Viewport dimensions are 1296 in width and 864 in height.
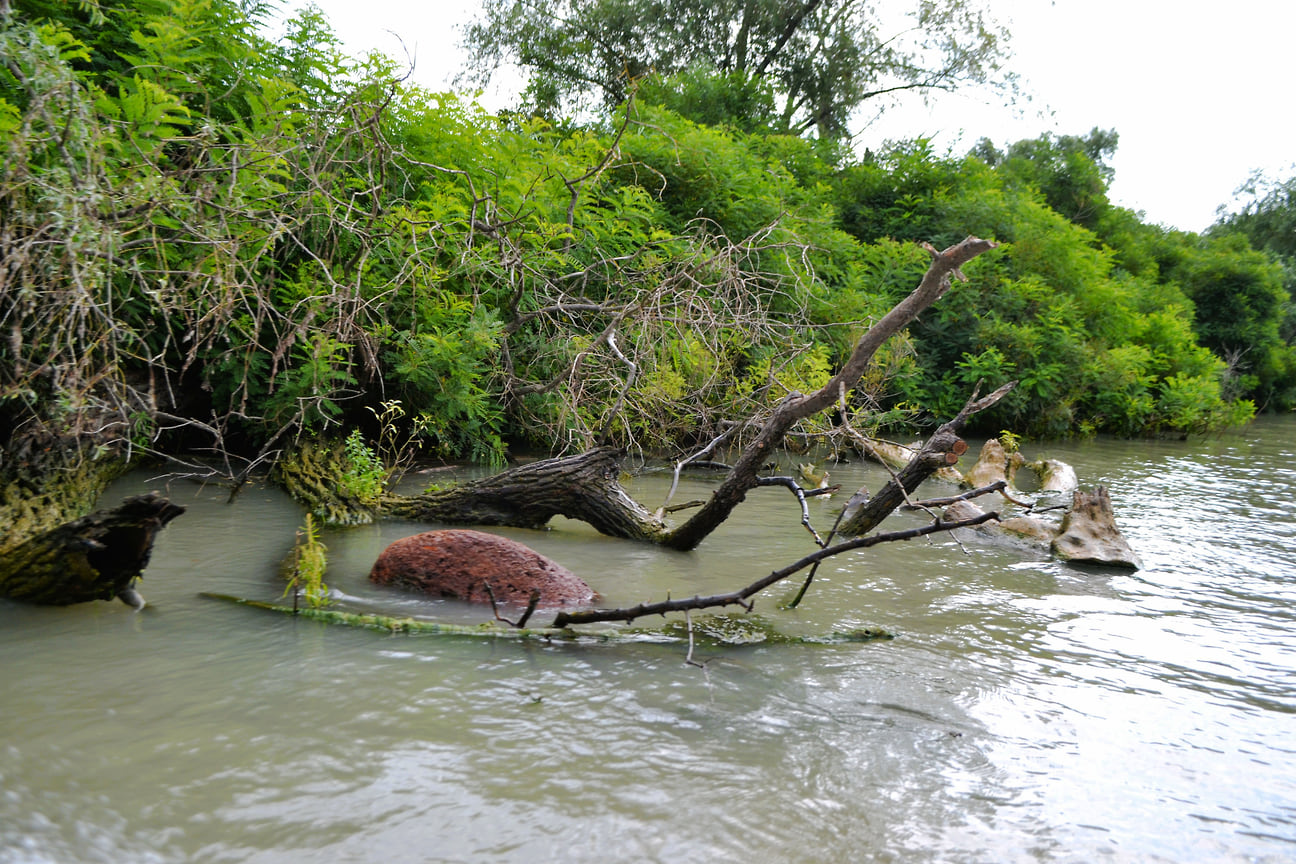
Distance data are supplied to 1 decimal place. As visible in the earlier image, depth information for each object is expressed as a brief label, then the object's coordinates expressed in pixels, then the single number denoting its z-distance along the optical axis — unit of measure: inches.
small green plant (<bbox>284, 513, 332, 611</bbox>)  164.7
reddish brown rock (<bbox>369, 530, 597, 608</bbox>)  181.2
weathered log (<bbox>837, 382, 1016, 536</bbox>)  229.3
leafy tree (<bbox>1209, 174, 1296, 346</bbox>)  1373.0
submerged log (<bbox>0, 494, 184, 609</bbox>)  145.9
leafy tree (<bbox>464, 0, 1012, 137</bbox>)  824.9
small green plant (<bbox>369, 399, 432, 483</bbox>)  299.0
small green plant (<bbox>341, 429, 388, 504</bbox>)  258.5
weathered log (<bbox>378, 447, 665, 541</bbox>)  246.7
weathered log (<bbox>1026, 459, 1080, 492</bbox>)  356.8
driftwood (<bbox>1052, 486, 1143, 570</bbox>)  236.2
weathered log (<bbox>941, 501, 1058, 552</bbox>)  261.1
